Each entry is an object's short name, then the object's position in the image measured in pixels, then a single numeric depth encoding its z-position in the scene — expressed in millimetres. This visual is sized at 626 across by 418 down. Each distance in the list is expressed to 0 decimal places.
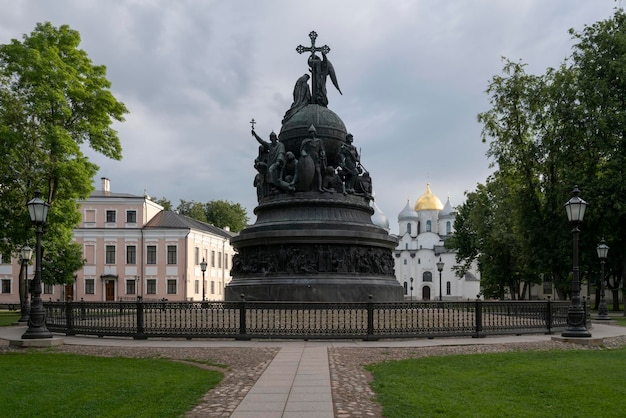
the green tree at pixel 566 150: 33031
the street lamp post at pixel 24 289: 29325
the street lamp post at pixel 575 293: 17547
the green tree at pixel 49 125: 30125
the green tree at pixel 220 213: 87938
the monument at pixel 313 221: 22906
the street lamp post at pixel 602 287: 28786
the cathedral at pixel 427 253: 105688
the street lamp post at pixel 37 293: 17156
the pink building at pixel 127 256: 62219
